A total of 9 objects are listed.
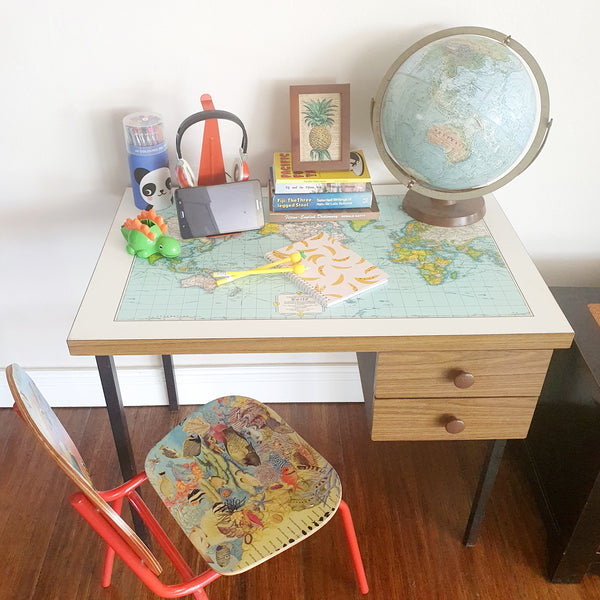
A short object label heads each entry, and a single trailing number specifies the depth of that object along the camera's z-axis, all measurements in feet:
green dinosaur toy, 4.25
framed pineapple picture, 4.58
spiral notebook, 4.00
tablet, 4.50
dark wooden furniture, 4.60
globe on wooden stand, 4.03
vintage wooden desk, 3.72
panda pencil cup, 4.66
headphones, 4.50
